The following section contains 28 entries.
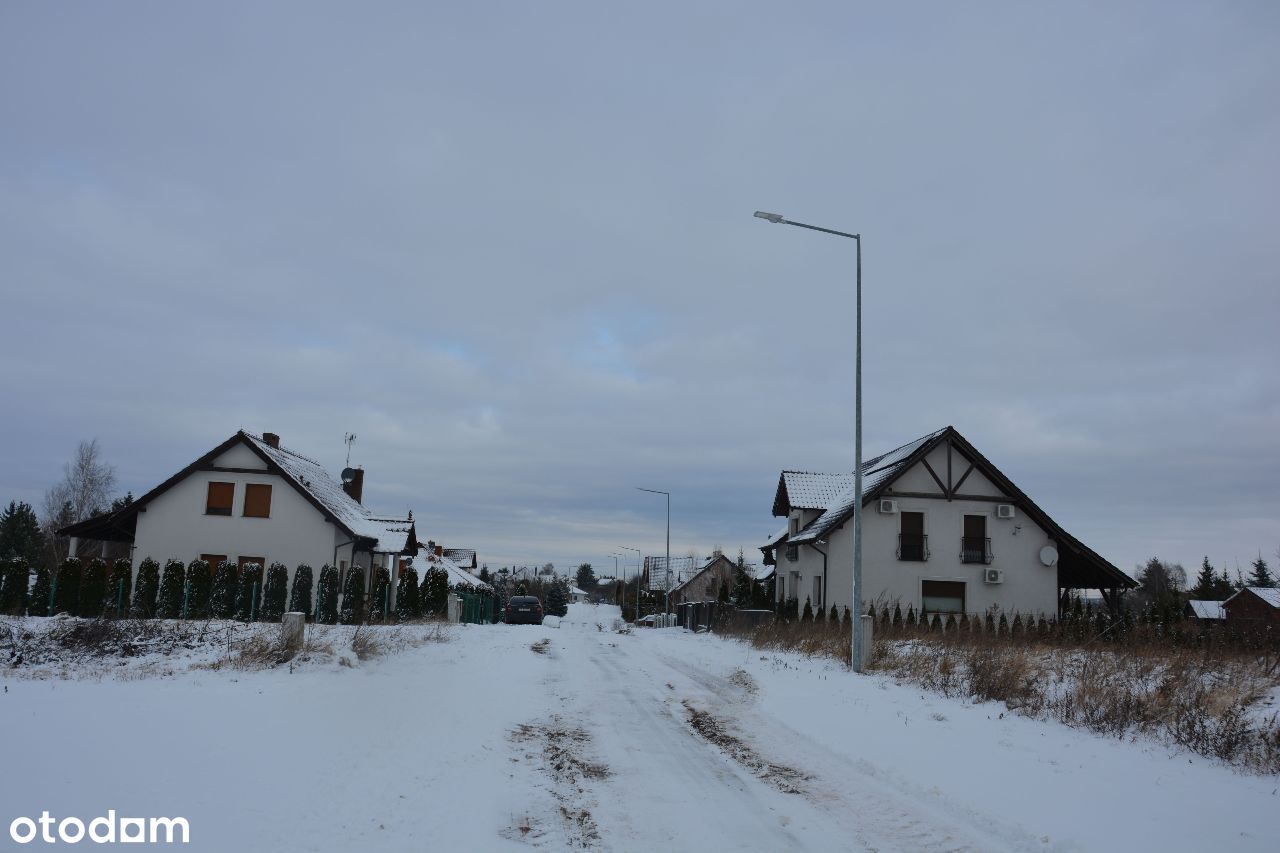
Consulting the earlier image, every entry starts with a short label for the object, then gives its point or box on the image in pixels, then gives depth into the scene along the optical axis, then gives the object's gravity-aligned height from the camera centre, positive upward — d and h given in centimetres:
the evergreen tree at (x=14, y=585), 2525 -172
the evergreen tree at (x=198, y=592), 2564 -175
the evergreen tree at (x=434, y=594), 3641 -225
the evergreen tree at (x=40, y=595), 2533 -199
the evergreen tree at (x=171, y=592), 2570 -178
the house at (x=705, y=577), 8219 -238
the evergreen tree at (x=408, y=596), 3440 -226
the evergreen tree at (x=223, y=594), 2583 -180
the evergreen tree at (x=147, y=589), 2548 -172
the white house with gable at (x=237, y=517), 3123 +72
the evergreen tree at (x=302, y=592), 2711 -174
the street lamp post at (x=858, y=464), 1585 +184
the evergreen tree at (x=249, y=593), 2577 -174
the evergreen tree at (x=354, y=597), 2925 -203
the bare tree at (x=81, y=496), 6216 +261
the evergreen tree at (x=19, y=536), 5353 -46
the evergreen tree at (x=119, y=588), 2541 -175
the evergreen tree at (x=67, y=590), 2547 -182
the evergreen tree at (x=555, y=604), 7225 -494
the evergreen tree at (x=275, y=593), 2605 -173
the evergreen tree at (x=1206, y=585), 6414 -126
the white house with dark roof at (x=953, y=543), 3266 +70
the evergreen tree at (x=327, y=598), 2798 -197
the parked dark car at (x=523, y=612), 4225 -330
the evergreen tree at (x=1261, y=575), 7850 -30
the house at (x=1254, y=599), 5276 -179
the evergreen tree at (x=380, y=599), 3019 -214
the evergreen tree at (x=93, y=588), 2544 -173
